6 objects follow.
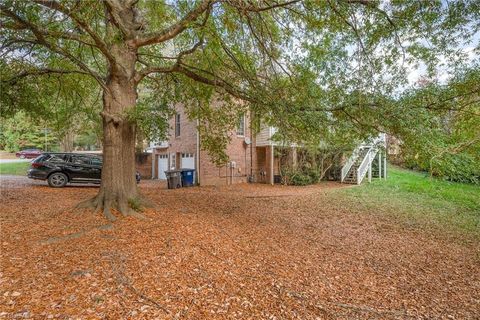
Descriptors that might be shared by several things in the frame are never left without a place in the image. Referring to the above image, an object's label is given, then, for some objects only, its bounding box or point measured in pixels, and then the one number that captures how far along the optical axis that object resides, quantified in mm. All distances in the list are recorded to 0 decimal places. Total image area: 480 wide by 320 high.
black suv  11945
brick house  15758
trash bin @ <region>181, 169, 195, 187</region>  15062
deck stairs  16403
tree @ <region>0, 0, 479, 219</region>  5734
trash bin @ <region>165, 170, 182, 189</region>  14268
